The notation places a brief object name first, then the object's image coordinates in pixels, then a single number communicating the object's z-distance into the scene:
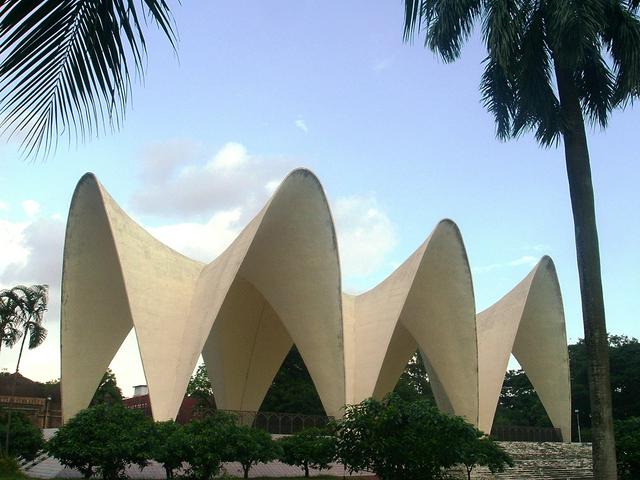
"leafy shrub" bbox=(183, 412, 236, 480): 13.70
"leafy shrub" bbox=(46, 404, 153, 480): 12.49
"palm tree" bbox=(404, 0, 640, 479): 9.38
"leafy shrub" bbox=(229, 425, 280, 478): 14.13
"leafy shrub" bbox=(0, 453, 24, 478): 13.93
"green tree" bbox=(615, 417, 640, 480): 14.53
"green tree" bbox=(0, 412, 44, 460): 17.69
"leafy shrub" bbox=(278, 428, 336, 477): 16.17
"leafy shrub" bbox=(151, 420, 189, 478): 13.20
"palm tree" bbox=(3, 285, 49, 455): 21.62
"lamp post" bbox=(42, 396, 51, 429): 34.06
